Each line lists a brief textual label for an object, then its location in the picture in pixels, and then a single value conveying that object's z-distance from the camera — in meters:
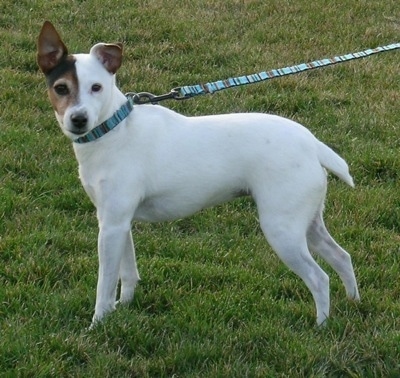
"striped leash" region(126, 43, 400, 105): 7.61
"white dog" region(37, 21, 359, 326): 6.88
